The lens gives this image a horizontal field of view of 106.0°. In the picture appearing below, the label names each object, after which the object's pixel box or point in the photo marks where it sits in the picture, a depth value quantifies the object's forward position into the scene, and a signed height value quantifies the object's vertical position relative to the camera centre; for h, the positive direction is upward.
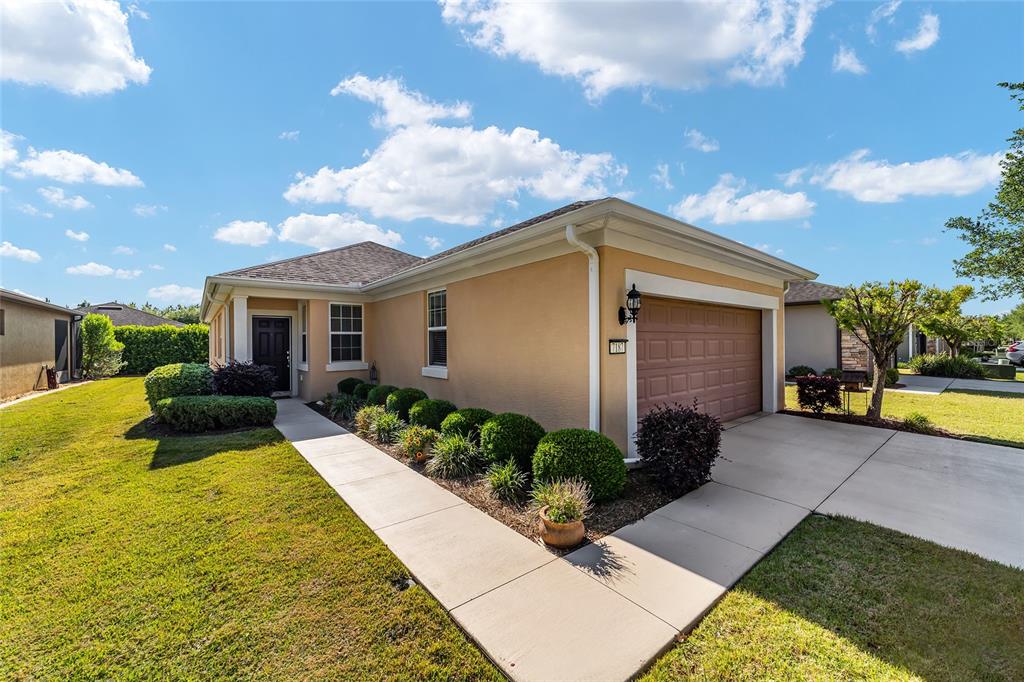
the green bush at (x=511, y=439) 4.88 -1.26
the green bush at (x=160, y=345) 18.55 -0.12
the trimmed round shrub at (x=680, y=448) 4.39 -1.25
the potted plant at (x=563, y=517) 3.38 -1.57
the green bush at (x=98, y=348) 15.80 -0.21
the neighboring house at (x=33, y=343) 11.56 +0.00
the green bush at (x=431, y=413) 6.71 -1.25
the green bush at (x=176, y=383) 7.96 -0.84
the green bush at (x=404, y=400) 7.61 -1.17
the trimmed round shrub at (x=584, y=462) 4.09 -1.30
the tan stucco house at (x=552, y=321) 5.15 +0.41
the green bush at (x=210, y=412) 7.30 -1.35
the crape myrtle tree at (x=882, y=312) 7.41 +0.56
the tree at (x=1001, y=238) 12.45 +3.78
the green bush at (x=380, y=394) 8.54 -1.17
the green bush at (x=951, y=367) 16.22 -1.16
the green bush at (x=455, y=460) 5.17 -1.61
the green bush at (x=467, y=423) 5.75 -1.22
